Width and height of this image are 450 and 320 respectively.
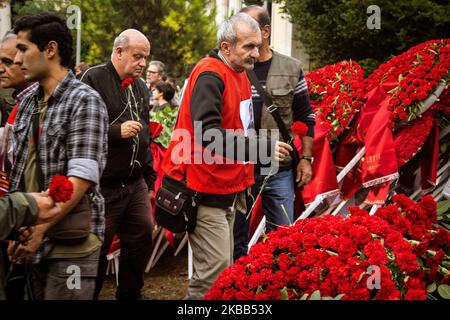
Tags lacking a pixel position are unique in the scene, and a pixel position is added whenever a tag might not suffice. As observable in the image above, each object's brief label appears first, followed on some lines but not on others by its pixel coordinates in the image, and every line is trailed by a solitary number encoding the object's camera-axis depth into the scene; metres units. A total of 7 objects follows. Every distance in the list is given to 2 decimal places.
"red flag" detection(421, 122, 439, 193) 5.50
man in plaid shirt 2.97
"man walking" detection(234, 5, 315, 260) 4.84
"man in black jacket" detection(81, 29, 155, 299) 4.59
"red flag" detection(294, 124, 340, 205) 5.53
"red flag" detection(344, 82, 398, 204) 5.35
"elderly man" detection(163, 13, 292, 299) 3.75
